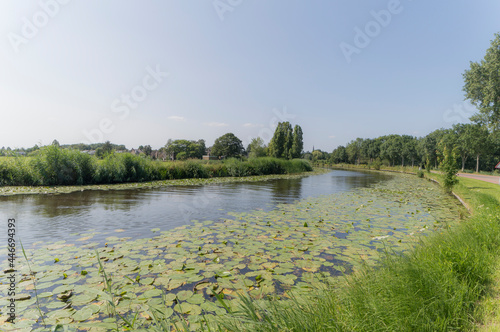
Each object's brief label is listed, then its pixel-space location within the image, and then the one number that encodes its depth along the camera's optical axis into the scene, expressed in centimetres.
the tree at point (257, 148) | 5463
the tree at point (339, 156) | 9625
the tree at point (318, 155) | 10656
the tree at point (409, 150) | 5909
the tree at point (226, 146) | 8488
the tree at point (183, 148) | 9888
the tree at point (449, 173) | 1682
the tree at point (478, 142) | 3665
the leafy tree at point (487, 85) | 1625
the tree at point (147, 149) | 10496
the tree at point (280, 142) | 5036
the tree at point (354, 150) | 8875
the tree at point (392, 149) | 6234
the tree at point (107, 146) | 8412
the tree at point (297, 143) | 5238
